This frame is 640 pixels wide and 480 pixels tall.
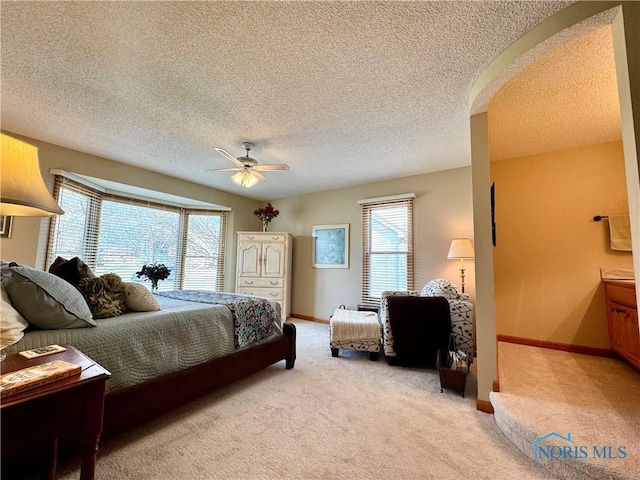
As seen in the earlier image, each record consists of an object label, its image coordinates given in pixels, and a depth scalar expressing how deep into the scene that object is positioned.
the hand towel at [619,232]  2.88
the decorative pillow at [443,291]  2.97
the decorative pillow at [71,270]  1.81
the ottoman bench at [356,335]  2.99
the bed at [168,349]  1.48
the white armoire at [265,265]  4.87
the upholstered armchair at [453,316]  2.67
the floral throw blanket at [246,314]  2.35
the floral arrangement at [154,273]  3.62
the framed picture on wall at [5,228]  2.78
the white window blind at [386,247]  4.12
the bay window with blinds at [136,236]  3.49
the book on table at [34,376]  0.82
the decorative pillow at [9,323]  1.21
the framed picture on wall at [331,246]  4.73
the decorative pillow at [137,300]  1.97
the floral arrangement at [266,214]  5.20
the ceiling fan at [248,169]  2.88
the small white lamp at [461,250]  3.28
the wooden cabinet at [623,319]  2.33
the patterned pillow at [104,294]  1.76
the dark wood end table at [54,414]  0.79
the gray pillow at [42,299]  1.34
